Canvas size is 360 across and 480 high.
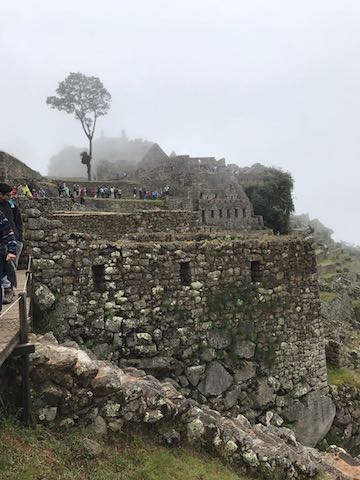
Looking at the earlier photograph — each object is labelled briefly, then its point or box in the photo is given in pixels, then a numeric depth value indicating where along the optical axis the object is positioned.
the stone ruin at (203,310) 7.74
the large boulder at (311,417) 9.96
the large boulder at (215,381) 8.80
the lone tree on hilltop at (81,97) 51.94
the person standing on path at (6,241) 5.75
